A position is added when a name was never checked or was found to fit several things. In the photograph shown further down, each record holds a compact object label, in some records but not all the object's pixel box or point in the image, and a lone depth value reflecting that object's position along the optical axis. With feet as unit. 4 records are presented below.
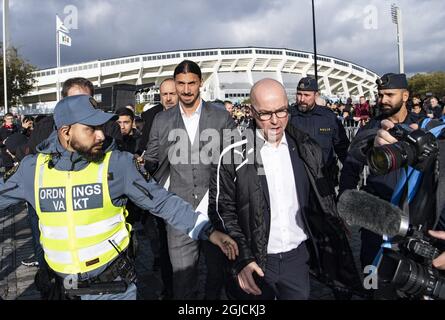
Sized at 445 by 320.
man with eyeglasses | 7.36
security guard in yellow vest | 6.92
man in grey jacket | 10.02
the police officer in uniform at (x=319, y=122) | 15.67
